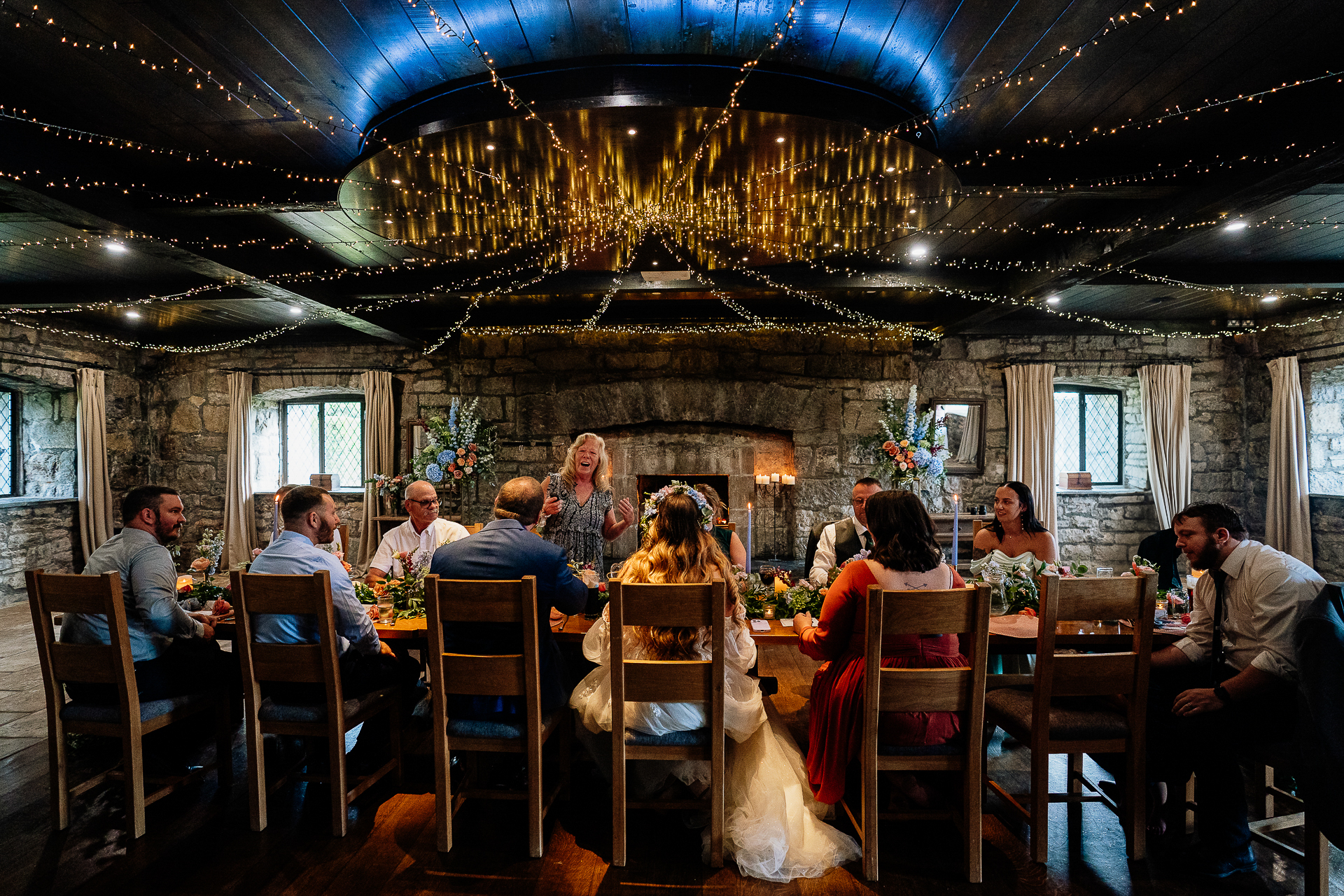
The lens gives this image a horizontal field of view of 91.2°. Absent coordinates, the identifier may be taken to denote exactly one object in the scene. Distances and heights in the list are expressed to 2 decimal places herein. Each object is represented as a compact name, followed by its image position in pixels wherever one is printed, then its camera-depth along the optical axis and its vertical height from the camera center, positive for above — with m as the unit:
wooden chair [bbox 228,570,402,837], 2.36 -0.82
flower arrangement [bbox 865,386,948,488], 6.38 +0.00
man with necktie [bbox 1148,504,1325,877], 2.21 -0.83
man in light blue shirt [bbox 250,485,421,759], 2.51 -0.63
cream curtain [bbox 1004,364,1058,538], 6.84 +0.15
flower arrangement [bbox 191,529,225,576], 3.26 -0.51
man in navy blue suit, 2.38 -0.46
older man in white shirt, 3.68 -0.49
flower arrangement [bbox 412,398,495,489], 6.72 +0.01
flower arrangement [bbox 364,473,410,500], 6.81 -0.34
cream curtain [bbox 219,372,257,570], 7.33 -0.27
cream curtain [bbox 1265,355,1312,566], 6.23 -0.26
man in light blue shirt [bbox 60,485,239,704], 2.55 -0.65
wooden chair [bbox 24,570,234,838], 2.36 -0.84
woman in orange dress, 2.31 -0.70
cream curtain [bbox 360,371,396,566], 7.25 +0.31
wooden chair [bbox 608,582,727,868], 2.17 -0.79
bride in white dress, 2.26 -1.05
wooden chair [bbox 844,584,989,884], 2.15 -0.83
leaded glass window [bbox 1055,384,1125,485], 7.43 +0.17
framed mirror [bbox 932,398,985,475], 7.03 +0.13
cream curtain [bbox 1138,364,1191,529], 6.82 +0.09
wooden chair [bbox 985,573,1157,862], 2.24 -0.85
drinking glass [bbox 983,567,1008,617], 2.96 -0.67
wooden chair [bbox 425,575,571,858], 2.24 -0.81
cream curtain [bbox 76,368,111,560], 6.70 -0.04
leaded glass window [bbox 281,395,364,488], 7.92 +0.17
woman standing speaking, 3.93 -0.34
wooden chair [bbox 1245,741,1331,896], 2.03 -1.32
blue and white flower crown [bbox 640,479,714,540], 2.70 -0.25
